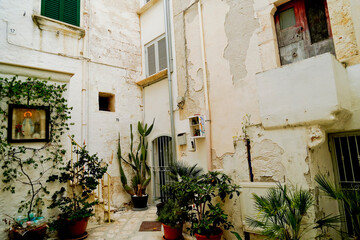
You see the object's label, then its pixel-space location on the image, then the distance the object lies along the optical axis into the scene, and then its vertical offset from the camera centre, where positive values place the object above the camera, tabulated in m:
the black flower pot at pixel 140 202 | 6.33 -1.28
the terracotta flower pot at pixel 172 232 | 4.11 -1.42
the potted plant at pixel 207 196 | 3.56 -0.72
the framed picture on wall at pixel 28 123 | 4.10 +0.73
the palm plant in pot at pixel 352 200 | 2.52 -0.64
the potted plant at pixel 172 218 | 3.90 -1.15
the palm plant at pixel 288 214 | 2.65 -0.81
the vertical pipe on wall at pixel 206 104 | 5.08 +1.10
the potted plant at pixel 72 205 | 4.29 -0.89
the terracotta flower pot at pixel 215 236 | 3.54 -1.32
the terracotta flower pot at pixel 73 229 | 4.30 -1.32
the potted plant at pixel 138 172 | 6.38 -0.46
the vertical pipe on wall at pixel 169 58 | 6.05 +2.71
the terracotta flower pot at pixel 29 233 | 3.71 -1.18
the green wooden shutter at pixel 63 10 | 6.01 +4.12
